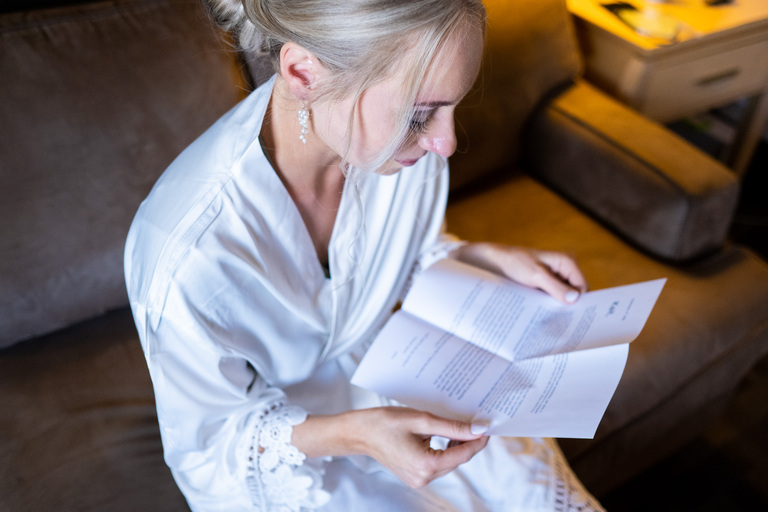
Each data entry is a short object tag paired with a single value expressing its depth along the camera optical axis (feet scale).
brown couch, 3.22
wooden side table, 5.22
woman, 2.22
